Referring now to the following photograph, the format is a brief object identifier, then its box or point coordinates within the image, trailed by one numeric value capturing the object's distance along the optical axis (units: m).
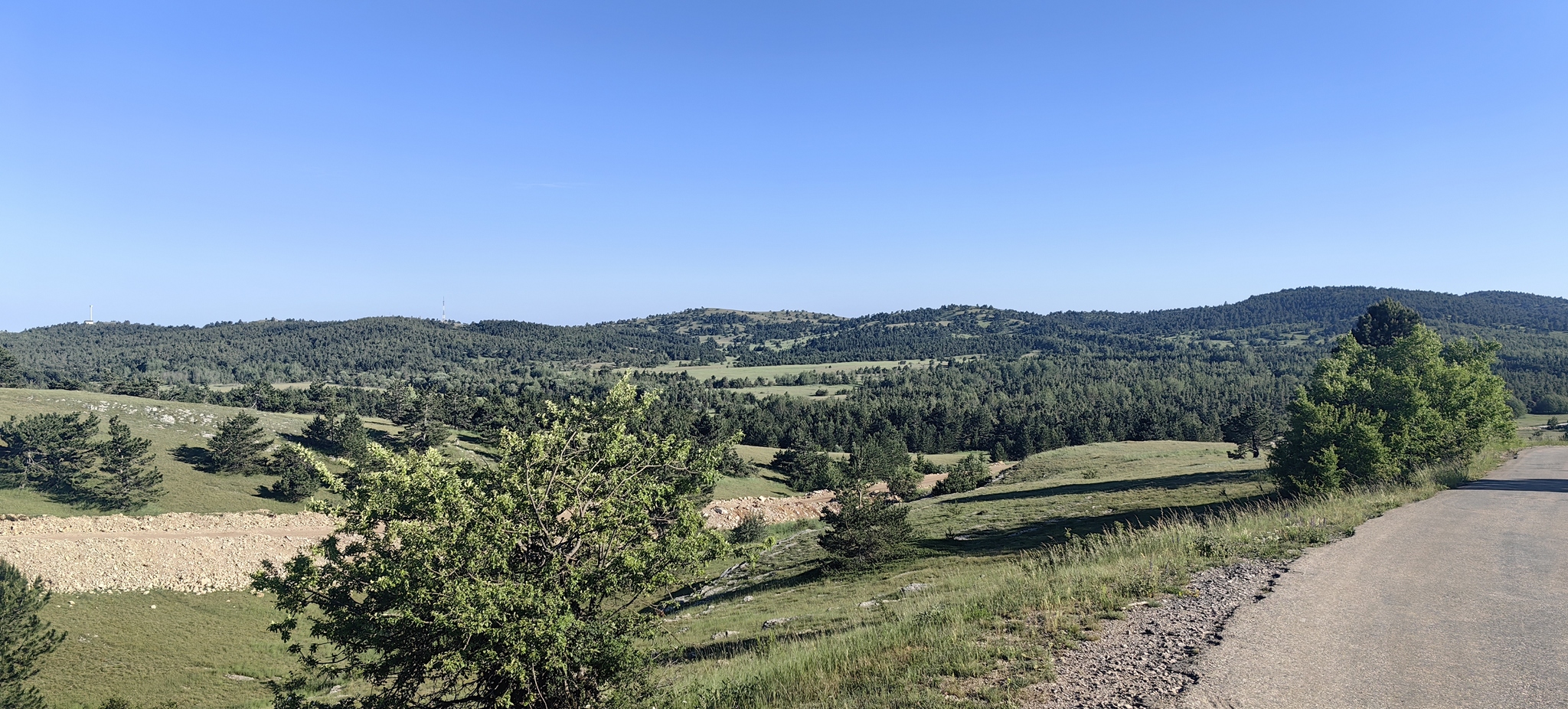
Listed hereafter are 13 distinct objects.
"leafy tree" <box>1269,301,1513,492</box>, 29.11
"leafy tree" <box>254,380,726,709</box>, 8.20
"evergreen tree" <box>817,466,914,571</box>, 27.16
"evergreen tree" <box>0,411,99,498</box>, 51.00
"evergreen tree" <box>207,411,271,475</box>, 60.94
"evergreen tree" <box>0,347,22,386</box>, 92.43
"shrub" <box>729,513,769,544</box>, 48.91
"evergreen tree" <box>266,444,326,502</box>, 58.47
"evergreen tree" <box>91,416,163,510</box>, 49.84
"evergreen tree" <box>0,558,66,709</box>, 17.34
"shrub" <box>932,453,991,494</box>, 62.47
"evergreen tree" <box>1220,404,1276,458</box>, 74.69
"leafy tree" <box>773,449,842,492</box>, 85.56
